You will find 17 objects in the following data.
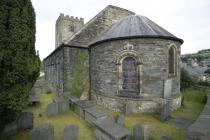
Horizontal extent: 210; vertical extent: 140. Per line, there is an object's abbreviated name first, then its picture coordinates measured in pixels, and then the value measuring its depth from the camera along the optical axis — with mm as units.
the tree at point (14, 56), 5488
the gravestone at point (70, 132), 6262
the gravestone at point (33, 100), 12547
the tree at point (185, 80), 21356
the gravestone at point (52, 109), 9938
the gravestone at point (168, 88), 10709
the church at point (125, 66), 10672
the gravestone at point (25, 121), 7799
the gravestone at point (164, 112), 9695
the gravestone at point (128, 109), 10588
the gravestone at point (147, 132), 6522
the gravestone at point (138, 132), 6434
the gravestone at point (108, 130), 6037
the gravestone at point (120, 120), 8018
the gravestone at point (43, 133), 5822
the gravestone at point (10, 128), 7277
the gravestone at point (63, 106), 10598
